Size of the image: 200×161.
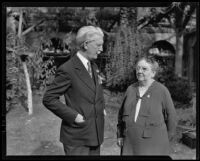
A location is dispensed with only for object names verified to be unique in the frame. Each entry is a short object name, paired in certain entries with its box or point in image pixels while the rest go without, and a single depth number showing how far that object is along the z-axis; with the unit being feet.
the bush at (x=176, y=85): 21.50
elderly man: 6.44
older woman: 7.23
